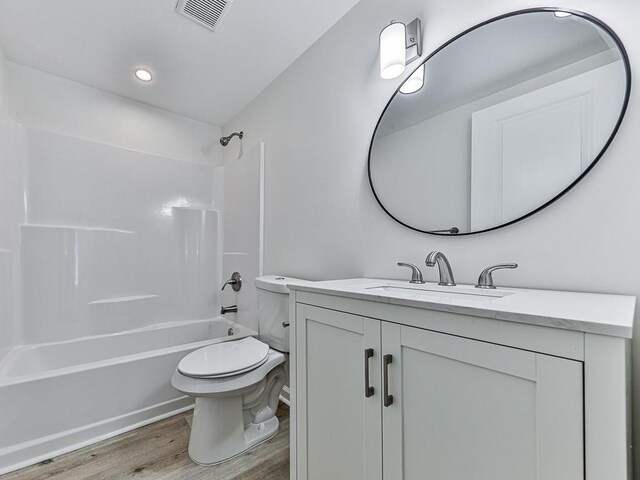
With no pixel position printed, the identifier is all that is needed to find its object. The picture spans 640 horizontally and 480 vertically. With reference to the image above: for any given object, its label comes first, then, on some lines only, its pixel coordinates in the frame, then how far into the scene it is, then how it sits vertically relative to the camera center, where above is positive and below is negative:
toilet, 1.45 -0.70
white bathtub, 1.49 -0.85
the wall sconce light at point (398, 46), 1.26 +0.81
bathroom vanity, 0.52 -0.32
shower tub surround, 1.61 -0.40
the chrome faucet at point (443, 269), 1.06 -0.11
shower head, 2.63 +0.91
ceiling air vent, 1.56 +1.21
